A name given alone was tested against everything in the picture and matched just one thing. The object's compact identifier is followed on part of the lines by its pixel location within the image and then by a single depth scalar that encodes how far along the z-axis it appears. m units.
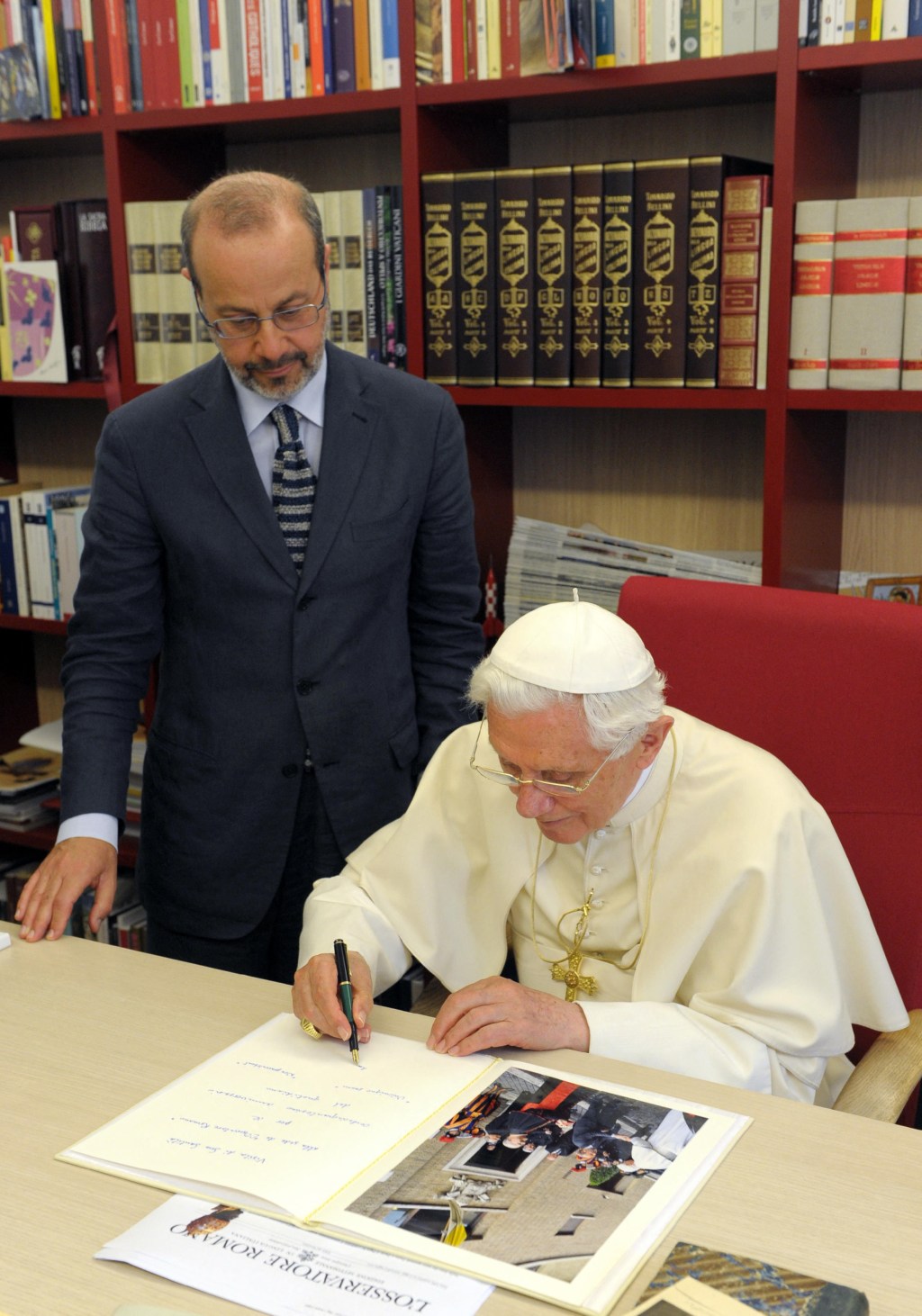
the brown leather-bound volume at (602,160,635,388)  2.37
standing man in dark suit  2.03
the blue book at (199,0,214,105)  2.67
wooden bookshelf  2.28
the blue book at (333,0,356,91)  2.53
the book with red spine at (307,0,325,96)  2.55
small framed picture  2.54
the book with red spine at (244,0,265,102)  2.61
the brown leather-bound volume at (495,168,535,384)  2.46
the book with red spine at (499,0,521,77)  2.38
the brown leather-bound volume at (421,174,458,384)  2.52
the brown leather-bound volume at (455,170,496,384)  2.49
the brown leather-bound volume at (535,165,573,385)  2.42
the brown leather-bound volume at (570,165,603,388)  2.39
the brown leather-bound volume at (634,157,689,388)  2.32
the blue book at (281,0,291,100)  2.59
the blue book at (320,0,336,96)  2.54
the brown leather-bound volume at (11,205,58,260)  2.96
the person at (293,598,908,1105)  1.47
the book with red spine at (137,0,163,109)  2.71
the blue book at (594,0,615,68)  2.27
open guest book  1.06
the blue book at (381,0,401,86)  2.48
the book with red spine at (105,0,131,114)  2.73
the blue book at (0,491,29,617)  3.24
